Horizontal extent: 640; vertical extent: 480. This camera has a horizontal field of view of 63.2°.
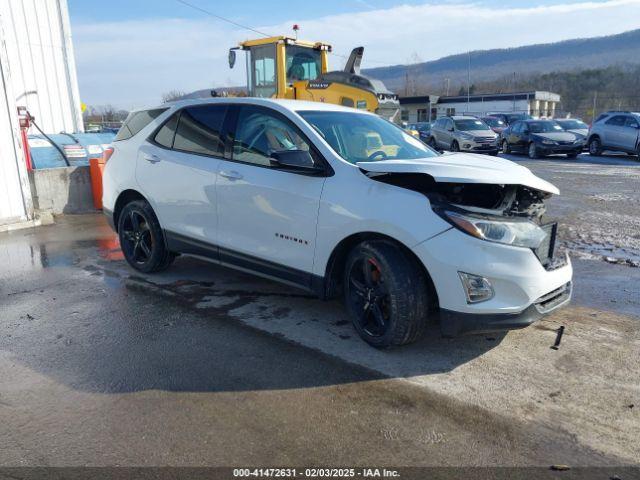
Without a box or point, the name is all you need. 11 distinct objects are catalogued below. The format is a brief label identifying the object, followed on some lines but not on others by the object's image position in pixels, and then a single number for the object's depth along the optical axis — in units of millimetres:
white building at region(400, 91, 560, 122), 59844
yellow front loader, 11594
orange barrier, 9766
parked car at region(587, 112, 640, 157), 19219
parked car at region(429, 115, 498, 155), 21438
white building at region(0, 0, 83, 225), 11000
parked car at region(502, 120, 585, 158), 20125
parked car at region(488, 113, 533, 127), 35650
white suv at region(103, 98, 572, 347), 3445
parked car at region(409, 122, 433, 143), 28620
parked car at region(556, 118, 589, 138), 23961
